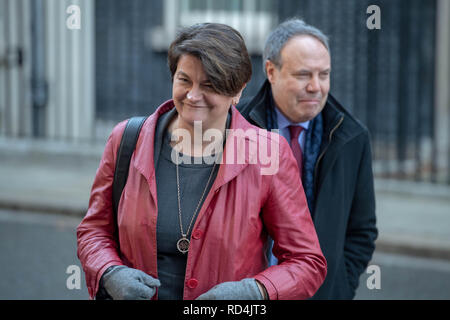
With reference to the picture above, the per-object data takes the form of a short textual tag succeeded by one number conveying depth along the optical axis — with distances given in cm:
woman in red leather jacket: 445
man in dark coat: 609
